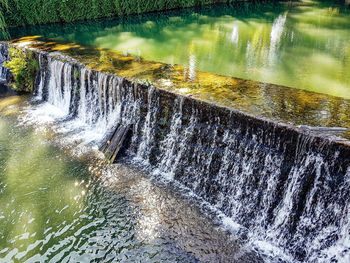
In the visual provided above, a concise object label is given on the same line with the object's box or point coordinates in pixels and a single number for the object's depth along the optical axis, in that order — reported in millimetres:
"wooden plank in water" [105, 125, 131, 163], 6312
